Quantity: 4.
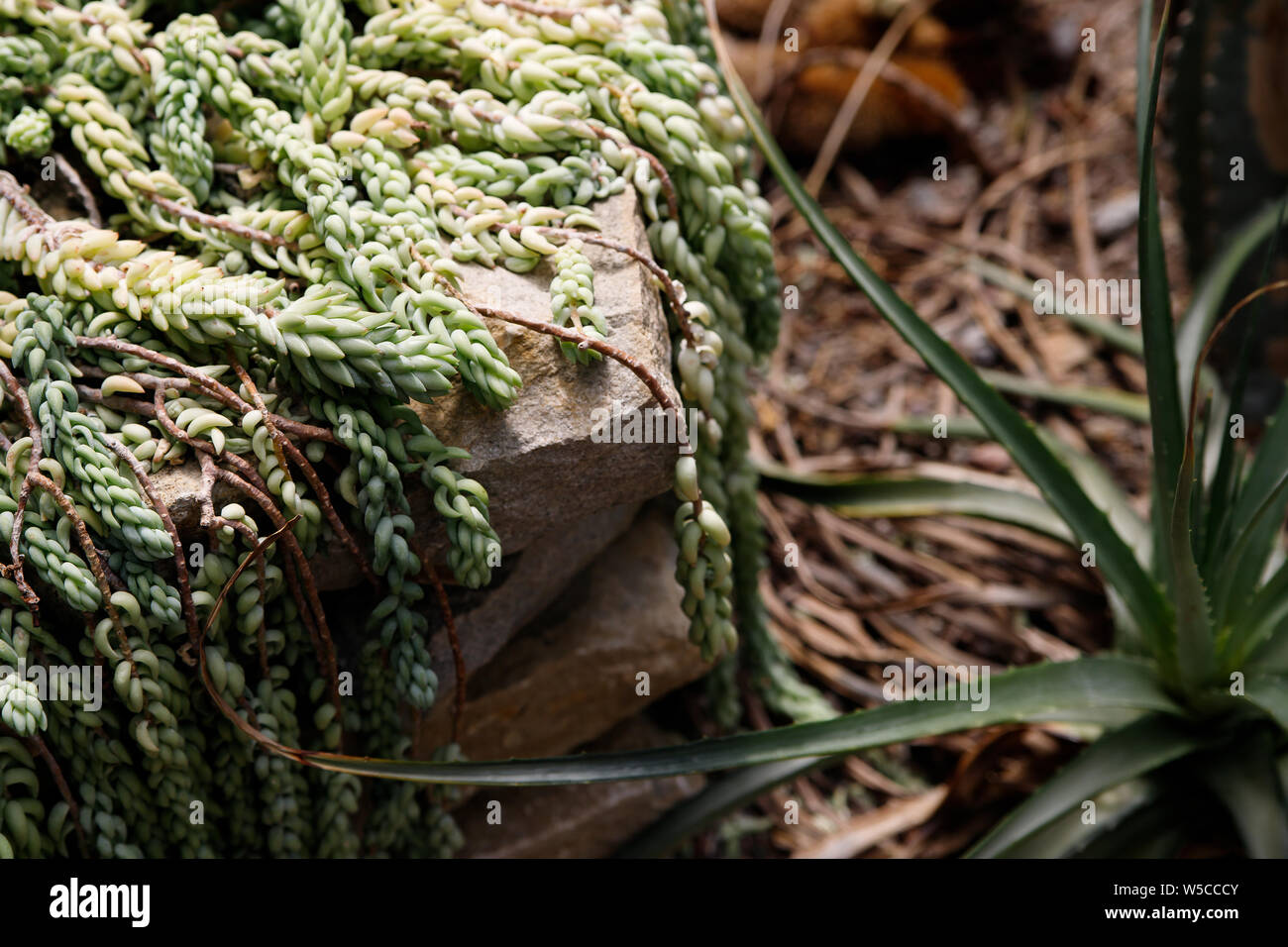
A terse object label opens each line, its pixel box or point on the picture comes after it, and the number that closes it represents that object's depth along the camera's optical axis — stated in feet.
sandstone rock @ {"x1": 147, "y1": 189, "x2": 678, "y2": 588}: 3.62
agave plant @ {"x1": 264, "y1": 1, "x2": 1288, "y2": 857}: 4.04
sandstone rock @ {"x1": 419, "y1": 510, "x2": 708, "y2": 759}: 4.56
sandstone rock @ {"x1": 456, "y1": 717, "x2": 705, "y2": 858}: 4.83
